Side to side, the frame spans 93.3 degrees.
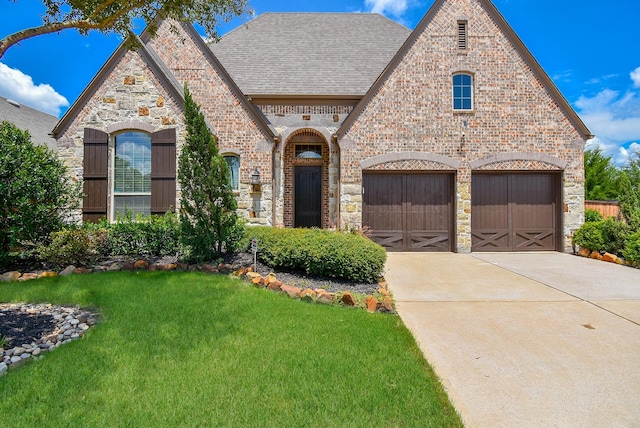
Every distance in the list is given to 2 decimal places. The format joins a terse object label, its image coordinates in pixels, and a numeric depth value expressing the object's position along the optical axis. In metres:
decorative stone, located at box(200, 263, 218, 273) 5.94
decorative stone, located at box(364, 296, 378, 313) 4.42
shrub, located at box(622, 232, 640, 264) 7.23
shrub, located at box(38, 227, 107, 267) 5.82
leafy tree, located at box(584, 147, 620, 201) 19.34
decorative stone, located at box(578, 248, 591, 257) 8.89
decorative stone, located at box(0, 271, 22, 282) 5.47
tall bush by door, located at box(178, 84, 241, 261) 6.05
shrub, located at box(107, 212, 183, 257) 6.79
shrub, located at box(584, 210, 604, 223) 11.36
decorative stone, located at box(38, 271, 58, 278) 5.60
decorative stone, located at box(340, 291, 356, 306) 4.58
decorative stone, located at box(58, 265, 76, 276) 5.77
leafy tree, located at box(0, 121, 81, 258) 5.75
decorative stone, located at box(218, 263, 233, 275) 5.93
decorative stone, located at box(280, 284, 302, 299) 4.87
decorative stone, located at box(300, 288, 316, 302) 4.72
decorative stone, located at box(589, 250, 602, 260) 8.45
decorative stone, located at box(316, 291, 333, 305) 4.67
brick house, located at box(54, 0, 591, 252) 9.10
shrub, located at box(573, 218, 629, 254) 8.08
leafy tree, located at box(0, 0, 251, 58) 3.74
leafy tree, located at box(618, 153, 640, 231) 8.71
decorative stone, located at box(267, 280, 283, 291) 5.14
